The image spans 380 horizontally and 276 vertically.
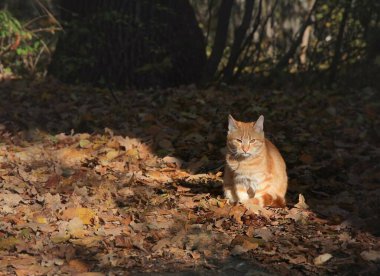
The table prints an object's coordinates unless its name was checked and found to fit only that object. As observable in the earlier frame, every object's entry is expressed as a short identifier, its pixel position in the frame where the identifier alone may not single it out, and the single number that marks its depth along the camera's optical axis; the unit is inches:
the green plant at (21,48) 837.4
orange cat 464.4
